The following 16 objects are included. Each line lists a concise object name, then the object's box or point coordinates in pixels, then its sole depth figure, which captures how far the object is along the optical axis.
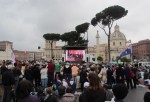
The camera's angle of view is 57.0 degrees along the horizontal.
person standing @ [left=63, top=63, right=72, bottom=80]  8.87
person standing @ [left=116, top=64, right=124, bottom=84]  8.05
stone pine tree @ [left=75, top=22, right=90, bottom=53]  32.41
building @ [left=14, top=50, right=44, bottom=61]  66.85
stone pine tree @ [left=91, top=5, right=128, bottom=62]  24.25
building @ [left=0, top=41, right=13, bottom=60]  26.96
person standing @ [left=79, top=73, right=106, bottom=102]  2.37
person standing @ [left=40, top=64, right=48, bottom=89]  7.31
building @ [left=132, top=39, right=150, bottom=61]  69.35
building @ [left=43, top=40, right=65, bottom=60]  64.80
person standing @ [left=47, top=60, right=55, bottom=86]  7.81
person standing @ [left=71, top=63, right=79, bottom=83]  8.48
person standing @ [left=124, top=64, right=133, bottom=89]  8.33
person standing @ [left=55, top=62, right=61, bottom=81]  8.46
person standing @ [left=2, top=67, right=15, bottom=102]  4.67
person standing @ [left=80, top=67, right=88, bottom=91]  7.40
